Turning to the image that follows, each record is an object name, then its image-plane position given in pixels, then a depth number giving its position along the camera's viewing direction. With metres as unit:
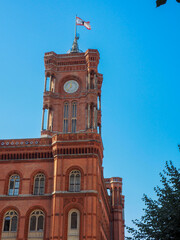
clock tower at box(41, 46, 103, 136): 50.75
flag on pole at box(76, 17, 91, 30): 56.94
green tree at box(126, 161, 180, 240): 20.31
